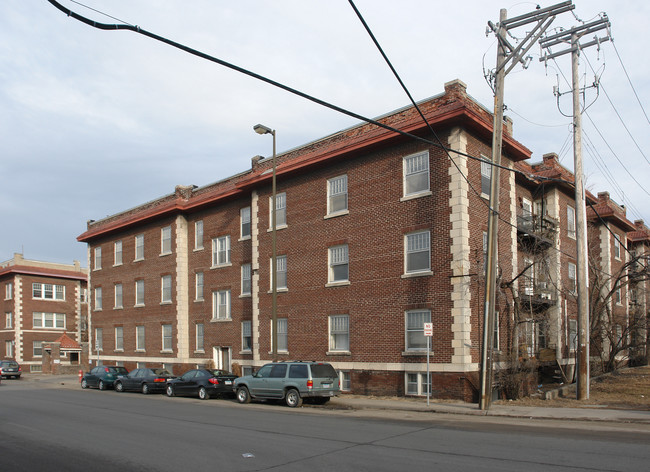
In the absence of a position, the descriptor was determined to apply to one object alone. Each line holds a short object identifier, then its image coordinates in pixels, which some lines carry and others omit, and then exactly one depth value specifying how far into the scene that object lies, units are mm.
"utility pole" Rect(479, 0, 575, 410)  18125
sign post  19594
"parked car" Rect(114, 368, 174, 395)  28156
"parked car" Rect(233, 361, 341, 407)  20453
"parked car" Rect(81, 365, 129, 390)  31453
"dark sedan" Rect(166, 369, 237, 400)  24672
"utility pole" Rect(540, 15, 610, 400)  19875
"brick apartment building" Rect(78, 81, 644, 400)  22062
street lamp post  23609
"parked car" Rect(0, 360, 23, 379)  46031
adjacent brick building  58344
